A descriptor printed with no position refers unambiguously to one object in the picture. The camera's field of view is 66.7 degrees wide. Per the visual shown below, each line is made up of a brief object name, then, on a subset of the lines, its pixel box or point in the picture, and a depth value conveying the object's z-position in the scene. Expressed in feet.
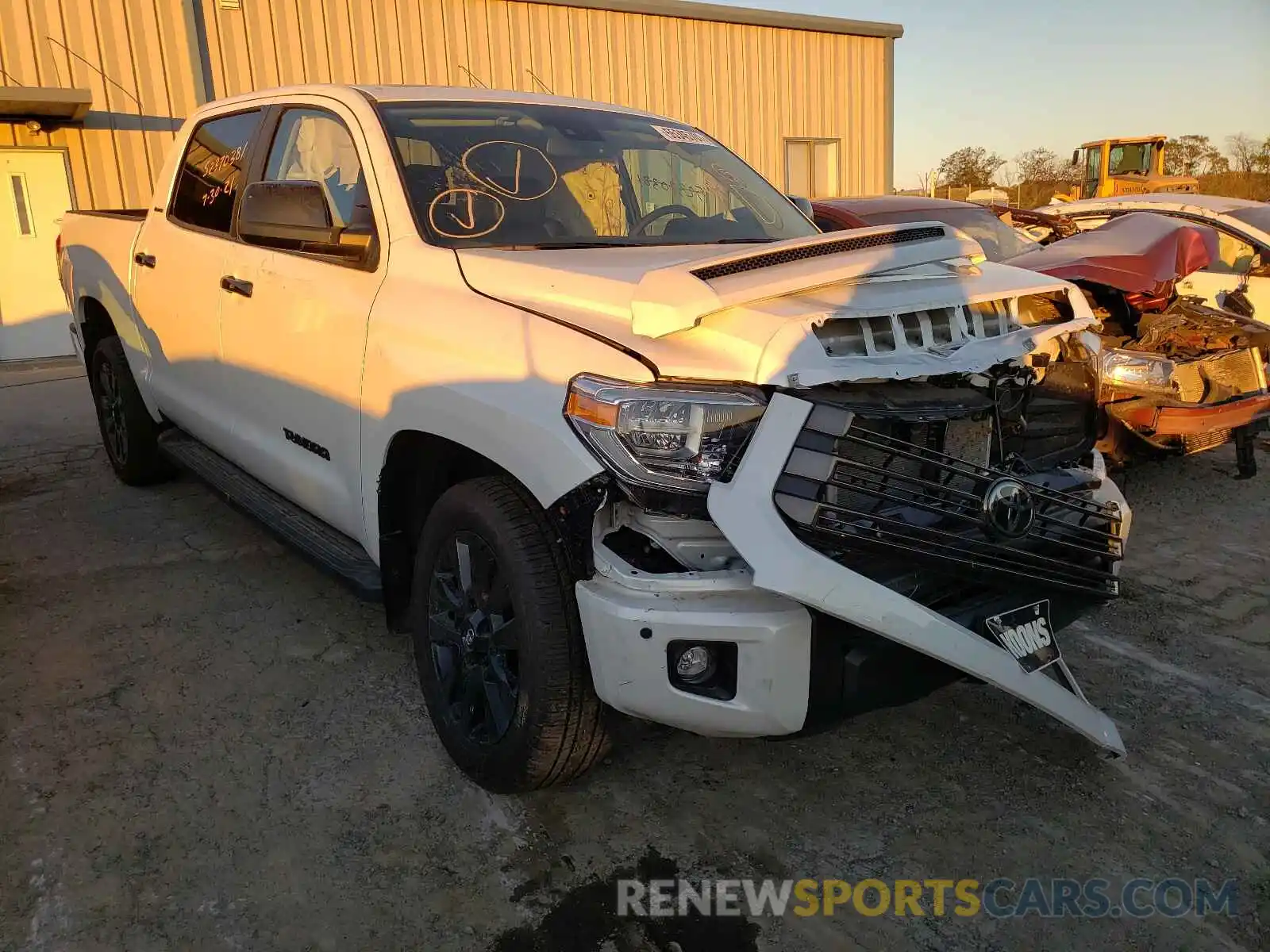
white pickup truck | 7.07
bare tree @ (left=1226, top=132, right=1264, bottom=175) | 112.06
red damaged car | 16.12
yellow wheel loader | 66.59
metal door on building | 37.96
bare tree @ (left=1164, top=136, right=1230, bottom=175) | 115.96
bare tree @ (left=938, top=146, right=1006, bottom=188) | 139.13
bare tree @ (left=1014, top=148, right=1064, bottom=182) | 140.77
